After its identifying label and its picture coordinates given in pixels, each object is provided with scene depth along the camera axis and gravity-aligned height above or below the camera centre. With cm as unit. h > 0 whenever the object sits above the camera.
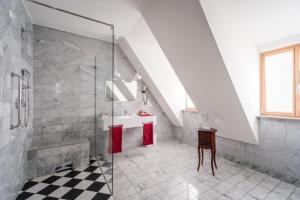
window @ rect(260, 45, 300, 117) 222 +32
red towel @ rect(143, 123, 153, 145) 358 -87
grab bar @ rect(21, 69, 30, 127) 208 +12
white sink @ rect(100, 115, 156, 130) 295 -47
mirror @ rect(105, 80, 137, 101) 353 +29
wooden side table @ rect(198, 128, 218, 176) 248 -71
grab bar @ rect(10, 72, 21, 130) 167 -5
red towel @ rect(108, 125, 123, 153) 306 -83
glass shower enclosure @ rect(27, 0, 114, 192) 248 +5
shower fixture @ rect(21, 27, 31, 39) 207 +108
